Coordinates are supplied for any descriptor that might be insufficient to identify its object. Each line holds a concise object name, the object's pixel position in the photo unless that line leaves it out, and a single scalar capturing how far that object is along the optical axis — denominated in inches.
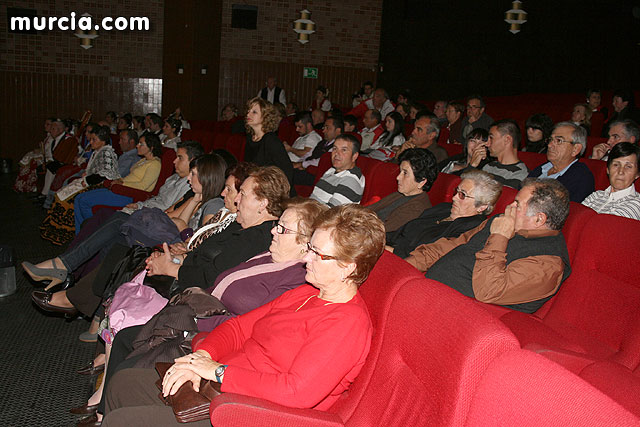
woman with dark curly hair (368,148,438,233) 124.1
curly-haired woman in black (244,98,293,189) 159.5
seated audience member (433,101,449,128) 293.4
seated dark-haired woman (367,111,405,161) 225.0
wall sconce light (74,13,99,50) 413.4
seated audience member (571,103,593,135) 225.3
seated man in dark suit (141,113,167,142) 303.9
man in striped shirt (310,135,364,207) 148.3
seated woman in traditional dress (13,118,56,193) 307.6
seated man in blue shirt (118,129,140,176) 230.4
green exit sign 454.6
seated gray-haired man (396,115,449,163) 181.9
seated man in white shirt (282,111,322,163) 251.4
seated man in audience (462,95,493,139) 216.4
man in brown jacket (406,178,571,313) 83.1
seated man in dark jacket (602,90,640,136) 250.0
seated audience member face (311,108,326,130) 316.5
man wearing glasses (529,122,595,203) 130.3
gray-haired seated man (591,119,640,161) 147.8
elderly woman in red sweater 57.8
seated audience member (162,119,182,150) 277.6
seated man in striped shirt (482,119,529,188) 144.2
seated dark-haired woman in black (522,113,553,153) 176.2
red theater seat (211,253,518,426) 41.2
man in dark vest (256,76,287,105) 416.2
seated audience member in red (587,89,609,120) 282.5
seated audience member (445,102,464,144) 238.5
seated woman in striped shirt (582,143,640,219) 114.3
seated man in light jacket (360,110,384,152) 241.6
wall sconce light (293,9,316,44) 427.2
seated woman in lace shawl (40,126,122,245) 199.7
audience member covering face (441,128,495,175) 154.5
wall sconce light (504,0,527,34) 399.2
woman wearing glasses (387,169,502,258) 103.4
